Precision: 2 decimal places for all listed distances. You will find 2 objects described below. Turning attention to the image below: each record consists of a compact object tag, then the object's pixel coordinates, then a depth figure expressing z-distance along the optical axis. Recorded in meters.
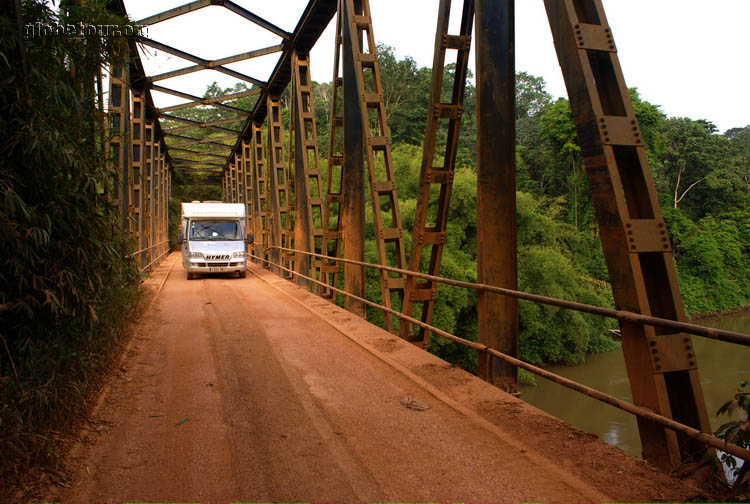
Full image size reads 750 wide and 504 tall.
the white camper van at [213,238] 18.06
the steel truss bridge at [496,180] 3.31
